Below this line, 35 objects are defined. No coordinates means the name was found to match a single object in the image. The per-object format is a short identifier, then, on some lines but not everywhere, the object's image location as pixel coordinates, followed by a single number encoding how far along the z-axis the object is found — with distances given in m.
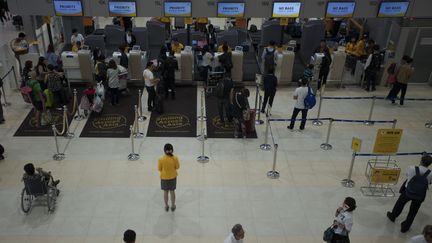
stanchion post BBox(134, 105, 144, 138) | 10.93
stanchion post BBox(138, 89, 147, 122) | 11.82
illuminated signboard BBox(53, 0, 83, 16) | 13.00
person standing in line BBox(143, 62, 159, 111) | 11.64
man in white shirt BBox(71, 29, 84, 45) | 15.06
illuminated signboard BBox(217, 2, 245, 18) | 13.22
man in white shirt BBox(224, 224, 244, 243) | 5.82
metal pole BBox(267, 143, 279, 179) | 9.58
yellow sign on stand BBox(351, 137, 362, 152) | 8.60
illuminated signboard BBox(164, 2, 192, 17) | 13.13
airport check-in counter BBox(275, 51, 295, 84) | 14.04
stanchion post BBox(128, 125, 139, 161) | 10.04
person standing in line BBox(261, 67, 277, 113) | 11.62
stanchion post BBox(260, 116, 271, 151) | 10.66
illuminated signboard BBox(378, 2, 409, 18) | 13.36
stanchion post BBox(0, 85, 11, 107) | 12.35
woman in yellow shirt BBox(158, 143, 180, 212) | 7.62
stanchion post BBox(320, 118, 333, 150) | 10.78
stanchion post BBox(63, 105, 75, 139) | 10.78
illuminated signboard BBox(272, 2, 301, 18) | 13.24
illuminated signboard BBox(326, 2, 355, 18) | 13.29
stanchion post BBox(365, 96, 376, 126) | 12.02
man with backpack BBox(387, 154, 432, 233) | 7.38
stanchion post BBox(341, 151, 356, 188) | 9.39
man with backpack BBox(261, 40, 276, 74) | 13.88
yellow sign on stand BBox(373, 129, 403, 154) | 8.73
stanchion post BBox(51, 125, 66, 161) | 9.99
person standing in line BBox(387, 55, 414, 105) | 12.40
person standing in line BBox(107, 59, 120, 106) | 12.02
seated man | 7.75
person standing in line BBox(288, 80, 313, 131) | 10.70
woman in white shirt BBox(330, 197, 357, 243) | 6.53
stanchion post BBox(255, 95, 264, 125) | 11.83
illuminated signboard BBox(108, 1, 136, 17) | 13.07
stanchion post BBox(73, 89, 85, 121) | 11.73
